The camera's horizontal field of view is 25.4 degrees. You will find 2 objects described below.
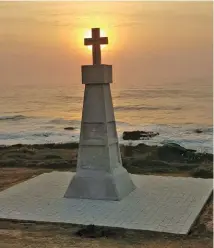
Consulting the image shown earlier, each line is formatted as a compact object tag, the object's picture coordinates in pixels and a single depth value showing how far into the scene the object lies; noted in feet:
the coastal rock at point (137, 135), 86.48
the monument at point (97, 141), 29.99
